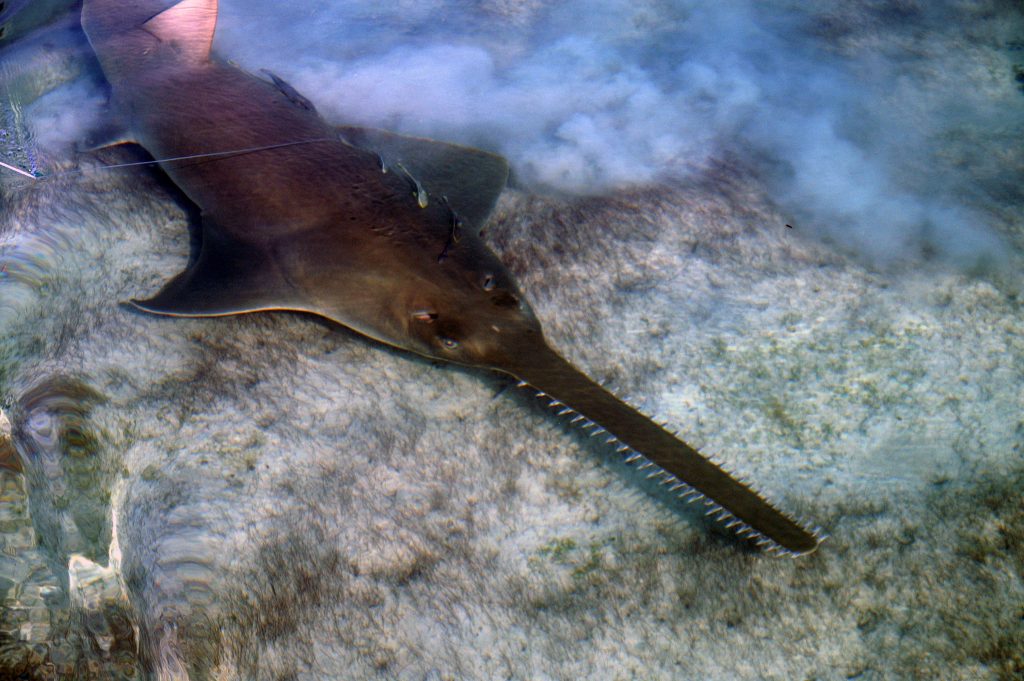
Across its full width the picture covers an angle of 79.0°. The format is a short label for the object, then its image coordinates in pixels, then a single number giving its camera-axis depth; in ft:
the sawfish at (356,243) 8.28
